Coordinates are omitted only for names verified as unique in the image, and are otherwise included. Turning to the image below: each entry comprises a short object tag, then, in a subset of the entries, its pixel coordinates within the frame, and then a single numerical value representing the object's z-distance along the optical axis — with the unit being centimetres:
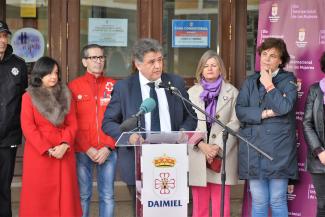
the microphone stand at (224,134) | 381
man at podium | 418
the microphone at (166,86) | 381
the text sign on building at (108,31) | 657
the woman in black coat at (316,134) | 479
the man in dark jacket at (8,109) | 509
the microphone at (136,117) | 360
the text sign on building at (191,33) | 668
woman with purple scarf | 507
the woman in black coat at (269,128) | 484
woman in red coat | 487
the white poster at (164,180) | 381
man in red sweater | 513
